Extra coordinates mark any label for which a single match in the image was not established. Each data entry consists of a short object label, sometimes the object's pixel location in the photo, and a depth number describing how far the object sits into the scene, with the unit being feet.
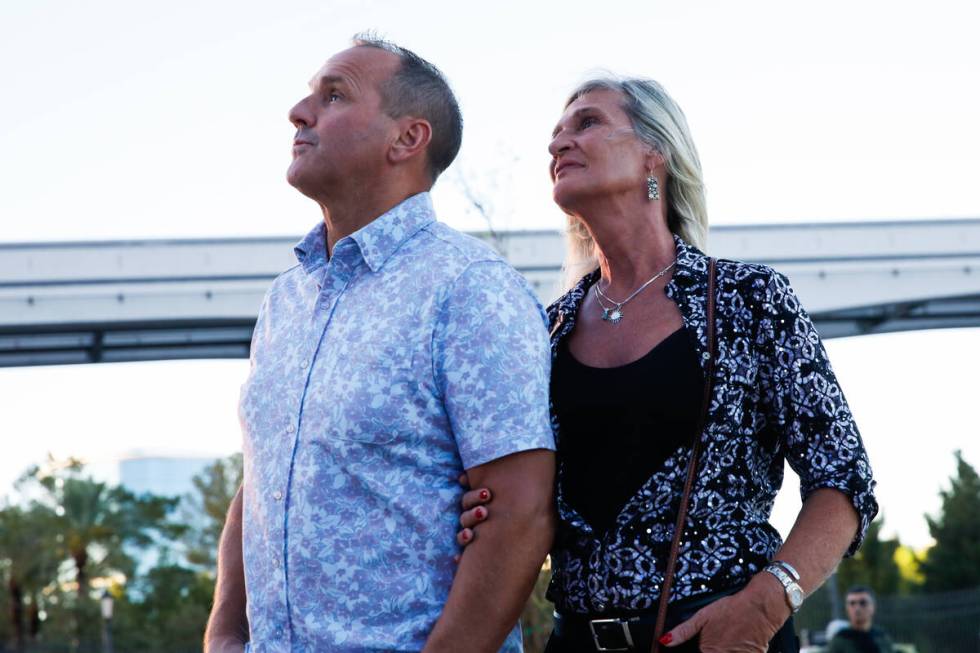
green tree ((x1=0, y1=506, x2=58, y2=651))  103.35
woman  8.75
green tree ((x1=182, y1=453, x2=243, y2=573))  97.03
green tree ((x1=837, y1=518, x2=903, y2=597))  102.94
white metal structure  51.78
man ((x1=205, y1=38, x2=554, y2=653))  8.46
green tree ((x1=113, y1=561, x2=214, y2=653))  101.04
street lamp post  84.74
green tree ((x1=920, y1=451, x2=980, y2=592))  96.63
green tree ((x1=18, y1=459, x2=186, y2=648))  104.94
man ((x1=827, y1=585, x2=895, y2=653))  28.94
